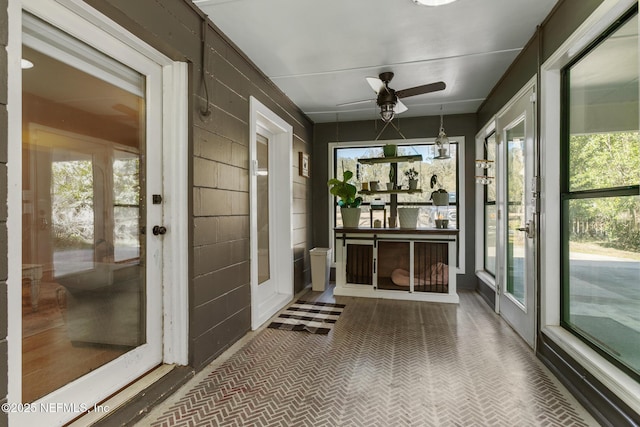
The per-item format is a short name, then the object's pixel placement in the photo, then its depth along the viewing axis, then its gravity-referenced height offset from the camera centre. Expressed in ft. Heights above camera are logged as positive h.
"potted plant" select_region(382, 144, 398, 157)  13.62 +2.53
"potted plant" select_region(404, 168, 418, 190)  14.14 +1.52
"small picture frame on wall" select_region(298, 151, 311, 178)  14.40 +2.09
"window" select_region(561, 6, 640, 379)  5.30 +0.24
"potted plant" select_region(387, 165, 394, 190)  14.58 +1.35
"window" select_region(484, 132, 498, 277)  12.71 -0.15
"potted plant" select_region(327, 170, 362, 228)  13.75 +0.37
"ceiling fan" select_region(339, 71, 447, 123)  9.11 +3.41
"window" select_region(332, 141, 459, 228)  15.05 +1.75
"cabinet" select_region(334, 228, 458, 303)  12.76 -2.19
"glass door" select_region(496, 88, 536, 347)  8.34 -0.17
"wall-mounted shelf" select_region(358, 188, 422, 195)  14.05 +0.85
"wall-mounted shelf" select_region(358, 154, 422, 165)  13.20 +2.13
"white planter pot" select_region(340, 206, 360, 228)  14.03 -0.28
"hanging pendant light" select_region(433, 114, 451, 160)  12.30 +2.49
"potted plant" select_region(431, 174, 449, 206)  13.94 +0.58
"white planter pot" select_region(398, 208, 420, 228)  13.60 -0.23
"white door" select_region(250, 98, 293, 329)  12.25 -0.09
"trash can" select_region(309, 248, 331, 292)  14.69 -2.62
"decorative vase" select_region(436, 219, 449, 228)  13.71 -0.53
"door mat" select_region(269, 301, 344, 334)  10.06 -3.60
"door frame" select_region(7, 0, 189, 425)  4.09 +0.75
